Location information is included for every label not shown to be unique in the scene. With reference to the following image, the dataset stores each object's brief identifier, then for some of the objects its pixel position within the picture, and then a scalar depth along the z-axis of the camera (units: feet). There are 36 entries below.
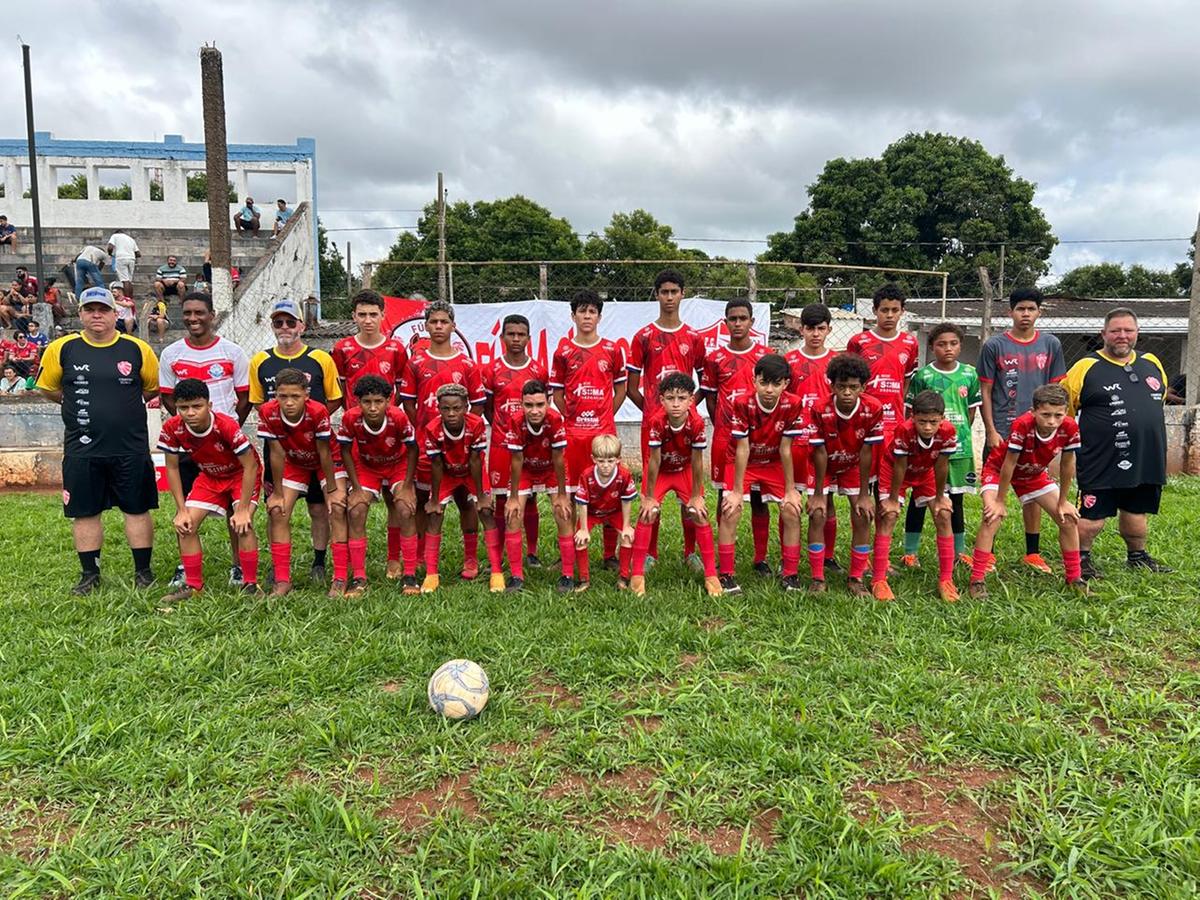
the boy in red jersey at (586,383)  18.53
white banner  30.42
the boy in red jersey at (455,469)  16.51
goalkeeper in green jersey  17.79
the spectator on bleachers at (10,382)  37.66
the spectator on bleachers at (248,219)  61.21
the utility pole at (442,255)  29.71
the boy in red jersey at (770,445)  16.37
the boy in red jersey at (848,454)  16.10
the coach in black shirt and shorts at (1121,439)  17.17
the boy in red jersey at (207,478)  16.19
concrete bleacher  55.77
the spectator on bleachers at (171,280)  48.21
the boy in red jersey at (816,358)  17.92
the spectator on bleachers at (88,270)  46.32
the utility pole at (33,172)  44.11
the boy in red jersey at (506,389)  18.01
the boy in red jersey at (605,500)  16.58
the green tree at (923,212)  98.99
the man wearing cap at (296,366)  17.39
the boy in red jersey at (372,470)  16.55
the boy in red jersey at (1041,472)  15.79
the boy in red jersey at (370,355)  18.26
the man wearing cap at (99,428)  16.83
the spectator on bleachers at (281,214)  59.77
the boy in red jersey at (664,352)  18.61
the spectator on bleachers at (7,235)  56.90
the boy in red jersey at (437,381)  17.88
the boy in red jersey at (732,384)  17.67
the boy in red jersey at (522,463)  16.71
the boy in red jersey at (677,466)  16.46
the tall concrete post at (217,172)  33.73
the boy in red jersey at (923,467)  15.99
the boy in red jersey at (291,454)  16.12
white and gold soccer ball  10.98
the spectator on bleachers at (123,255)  50.29
